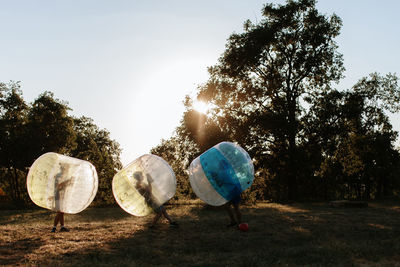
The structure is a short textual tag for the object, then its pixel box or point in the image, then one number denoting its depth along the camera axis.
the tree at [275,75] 29.48
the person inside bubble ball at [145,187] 12.02
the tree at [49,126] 30.06
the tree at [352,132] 29.36
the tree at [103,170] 27.94
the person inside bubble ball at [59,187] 11.24
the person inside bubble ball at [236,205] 11.83
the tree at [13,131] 29.70
